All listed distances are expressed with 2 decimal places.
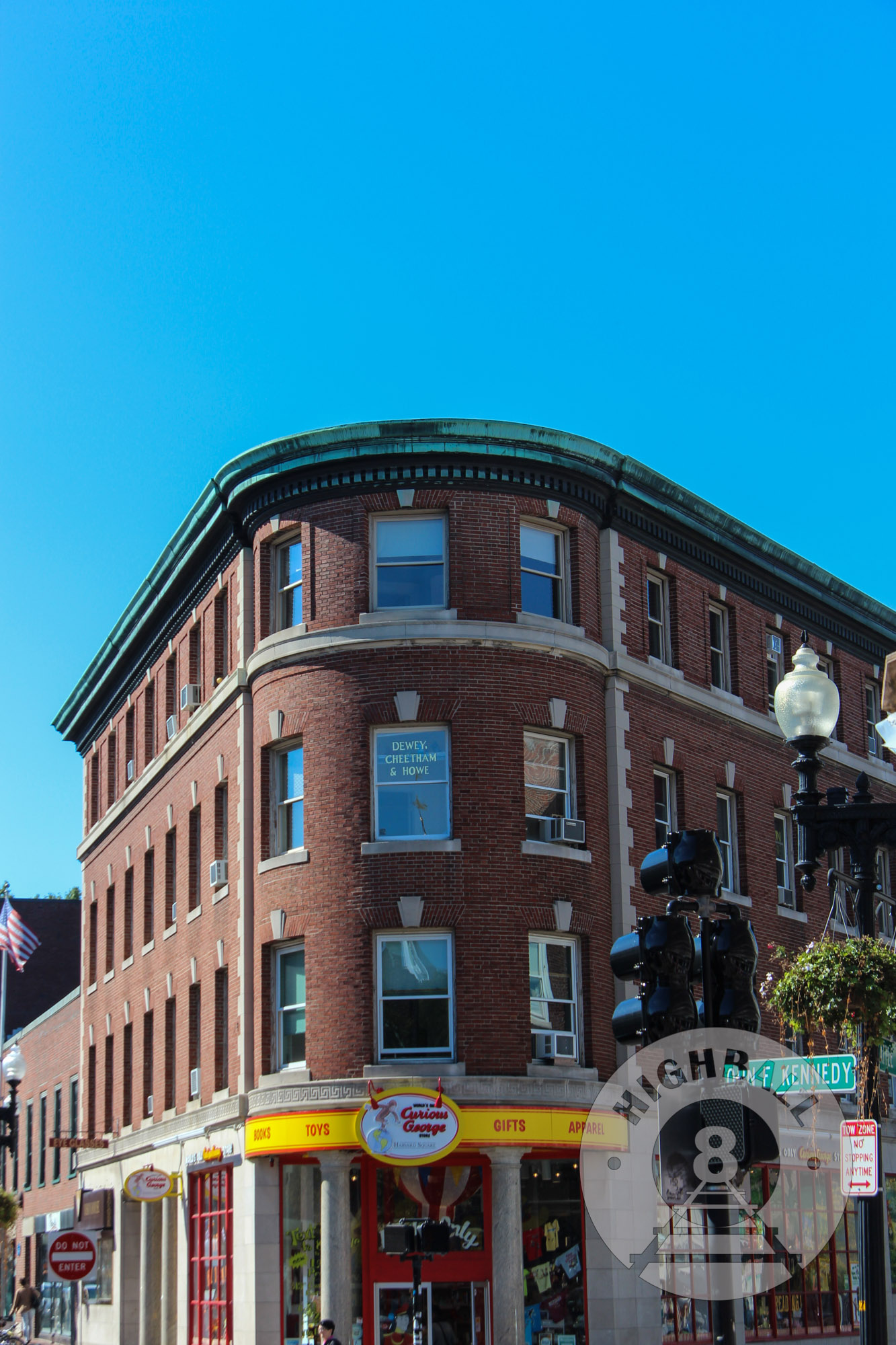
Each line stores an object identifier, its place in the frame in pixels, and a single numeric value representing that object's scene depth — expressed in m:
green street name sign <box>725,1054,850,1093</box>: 11.62
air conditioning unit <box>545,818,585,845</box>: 26.94
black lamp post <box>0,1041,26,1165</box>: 30.08
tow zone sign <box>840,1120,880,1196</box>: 10.69
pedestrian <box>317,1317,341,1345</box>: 22.73
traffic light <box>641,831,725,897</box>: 10.16
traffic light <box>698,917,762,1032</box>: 9.80
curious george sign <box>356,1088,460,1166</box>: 24.30
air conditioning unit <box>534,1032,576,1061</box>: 25.83
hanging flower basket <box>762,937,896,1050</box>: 13.24
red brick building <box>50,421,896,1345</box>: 25.27
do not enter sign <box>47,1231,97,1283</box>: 22.09
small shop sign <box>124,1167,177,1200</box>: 29.84
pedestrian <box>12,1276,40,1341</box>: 43.24
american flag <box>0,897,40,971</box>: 40.38
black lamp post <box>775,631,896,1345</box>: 11.40
